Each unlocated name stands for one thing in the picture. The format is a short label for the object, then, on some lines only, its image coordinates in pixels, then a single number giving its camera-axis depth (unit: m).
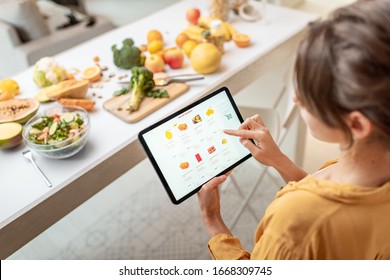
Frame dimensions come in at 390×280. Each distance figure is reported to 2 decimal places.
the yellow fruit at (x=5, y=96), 1.22
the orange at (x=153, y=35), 1.50
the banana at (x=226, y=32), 1.51
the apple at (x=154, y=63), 1.32
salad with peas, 1.03
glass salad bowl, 1.01
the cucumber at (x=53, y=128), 1.05
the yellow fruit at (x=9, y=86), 1.27
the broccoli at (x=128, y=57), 1.34
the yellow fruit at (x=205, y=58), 1.28
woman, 0.53
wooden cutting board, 1.15
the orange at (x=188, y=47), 1.41
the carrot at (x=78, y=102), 1.18
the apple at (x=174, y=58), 1.35
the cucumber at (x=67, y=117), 1.08
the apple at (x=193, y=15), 1.62
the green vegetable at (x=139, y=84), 1.19
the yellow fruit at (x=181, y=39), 1.47
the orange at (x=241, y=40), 1.46
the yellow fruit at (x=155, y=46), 1.43
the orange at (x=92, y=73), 1.32
